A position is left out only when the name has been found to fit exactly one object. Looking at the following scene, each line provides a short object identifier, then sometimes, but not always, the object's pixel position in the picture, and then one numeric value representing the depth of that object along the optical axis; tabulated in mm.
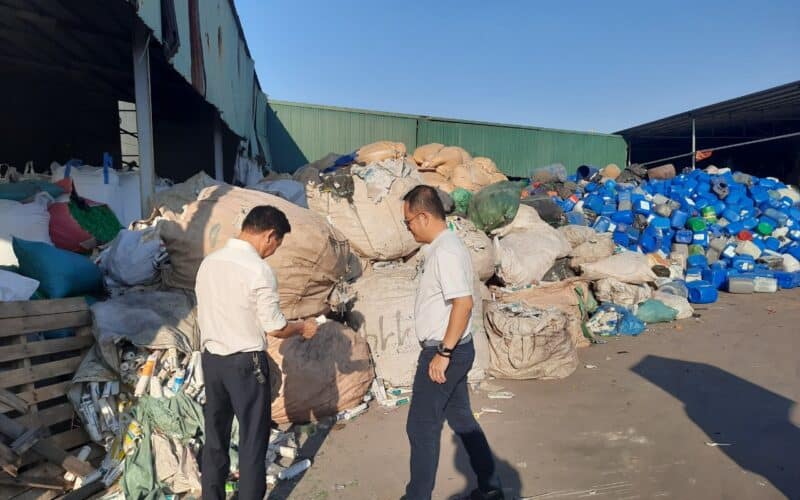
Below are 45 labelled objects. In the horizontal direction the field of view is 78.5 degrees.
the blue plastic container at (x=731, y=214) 8812
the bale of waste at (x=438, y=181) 7616
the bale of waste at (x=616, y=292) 5824
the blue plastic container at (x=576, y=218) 7941
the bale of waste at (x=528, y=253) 5168
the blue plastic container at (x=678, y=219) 8523
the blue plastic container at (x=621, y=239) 8094
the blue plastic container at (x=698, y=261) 7965
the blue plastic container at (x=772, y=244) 8516
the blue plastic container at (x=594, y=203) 8898
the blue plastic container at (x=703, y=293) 6867
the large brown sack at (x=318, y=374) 3160
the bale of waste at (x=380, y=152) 7081
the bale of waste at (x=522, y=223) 5945
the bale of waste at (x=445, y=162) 8211
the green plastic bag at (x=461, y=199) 6527
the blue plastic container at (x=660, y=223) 8391
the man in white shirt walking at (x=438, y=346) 2148
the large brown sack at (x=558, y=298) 4914
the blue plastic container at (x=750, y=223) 8789
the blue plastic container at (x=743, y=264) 7926
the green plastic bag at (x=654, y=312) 5805
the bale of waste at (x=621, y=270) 5898
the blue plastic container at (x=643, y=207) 8648
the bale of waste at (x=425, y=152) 8562
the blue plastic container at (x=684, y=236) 8352
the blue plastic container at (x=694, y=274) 7719
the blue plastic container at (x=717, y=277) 7707
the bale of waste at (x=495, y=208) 5910
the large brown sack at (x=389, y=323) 3758
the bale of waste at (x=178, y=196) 3910
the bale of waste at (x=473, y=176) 7695
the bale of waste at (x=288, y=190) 5273
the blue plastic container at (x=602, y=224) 8262
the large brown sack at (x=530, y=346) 4020
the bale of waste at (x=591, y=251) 6129
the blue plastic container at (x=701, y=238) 8312
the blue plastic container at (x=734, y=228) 8664
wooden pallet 2350
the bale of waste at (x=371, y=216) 4633
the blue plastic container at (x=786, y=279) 7746
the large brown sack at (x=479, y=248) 4832
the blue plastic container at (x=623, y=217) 8523
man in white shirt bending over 2096
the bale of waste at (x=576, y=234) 6348
